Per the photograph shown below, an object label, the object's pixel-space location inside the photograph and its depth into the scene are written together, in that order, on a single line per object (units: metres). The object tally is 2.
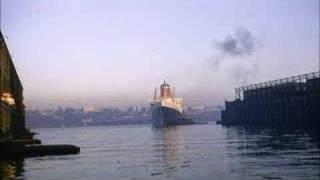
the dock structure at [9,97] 48.17
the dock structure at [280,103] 121.62
